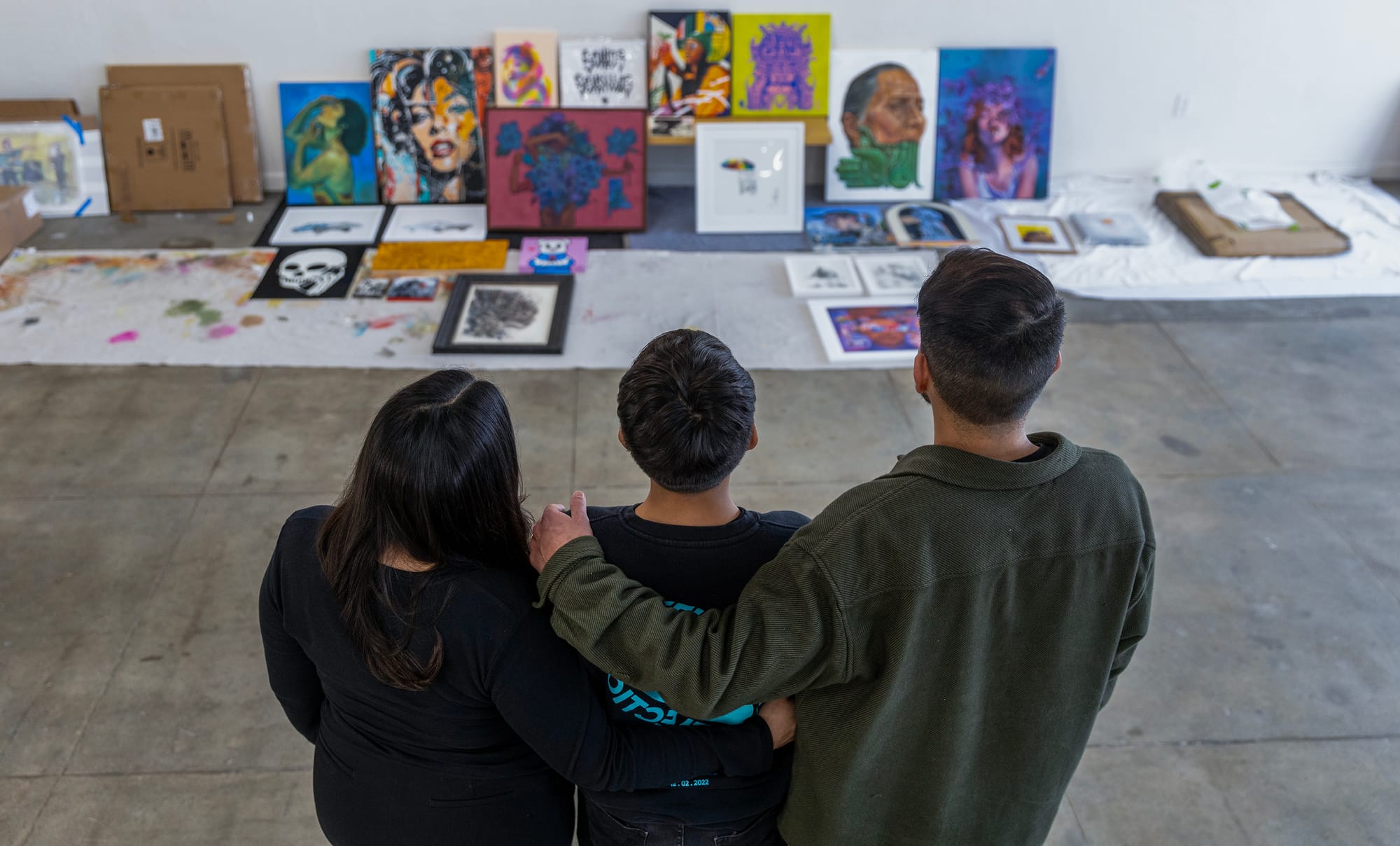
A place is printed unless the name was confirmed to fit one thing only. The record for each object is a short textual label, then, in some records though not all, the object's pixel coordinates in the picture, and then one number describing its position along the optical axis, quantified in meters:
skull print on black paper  4.72
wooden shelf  5.36
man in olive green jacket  1.32
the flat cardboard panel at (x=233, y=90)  5.28
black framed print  4.29
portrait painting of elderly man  5.52
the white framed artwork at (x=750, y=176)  5.32
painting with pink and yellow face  5.32
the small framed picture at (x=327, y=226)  5.11
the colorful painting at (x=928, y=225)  5.21
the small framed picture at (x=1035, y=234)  5.18
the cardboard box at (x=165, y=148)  5.27
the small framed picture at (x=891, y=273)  4.79
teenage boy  1.42
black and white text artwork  5.35
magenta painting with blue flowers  5.22
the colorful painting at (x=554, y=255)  4.90
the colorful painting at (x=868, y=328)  4.32
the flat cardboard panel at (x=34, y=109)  5.28
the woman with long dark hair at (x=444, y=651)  1.38
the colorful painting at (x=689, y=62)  5.35
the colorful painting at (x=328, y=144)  5.42
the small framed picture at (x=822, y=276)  4.77
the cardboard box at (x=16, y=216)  4.90
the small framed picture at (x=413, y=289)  4.63
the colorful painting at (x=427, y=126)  5.35
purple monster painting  5.39
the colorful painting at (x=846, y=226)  5.22
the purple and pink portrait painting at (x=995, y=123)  5.55
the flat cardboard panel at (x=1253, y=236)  5.15
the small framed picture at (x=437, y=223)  5.17
